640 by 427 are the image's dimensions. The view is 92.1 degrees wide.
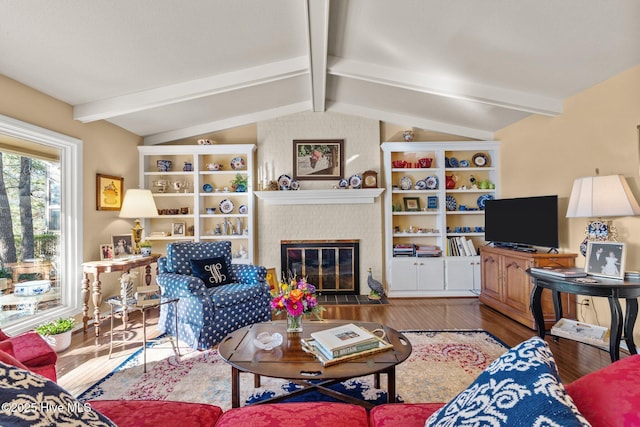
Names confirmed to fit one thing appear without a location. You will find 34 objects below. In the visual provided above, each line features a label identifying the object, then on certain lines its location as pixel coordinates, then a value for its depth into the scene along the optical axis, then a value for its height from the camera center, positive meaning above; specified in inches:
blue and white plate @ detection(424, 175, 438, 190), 186.6 +19.0
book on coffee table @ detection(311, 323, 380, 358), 66.9 -28.3
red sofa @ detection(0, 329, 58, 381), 59.0 -26.0
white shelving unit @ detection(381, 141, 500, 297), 179.6 +0.7
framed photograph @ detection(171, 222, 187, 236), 187.2 -6.6
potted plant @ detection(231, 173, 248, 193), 187.2 +20.1
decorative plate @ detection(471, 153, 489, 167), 187.5 +33.0
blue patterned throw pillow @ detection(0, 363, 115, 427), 25.2 -16.0
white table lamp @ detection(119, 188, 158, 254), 144.3 +6.1
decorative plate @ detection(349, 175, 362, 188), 186.7 +20.8
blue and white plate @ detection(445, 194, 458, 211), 187.3 +6.0
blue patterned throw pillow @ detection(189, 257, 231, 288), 125.5 -22.0
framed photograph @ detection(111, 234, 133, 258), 150.6 -12.9
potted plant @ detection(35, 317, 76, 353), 104.3 -38.9
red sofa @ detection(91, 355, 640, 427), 43.4 -29.4
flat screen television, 126.7 -4.2
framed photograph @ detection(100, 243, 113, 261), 144.4 -15.8
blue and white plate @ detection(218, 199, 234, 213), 190.2 +7.0
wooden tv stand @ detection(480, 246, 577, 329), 125.2 -32.7
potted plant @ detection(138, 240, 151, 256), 152.6 -14.5
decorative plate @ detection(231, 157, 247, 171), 189.9 +32.9
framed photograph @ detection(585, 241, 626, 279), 93.6 -15.0
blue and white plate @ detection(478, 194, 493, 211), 187.6 +8.8
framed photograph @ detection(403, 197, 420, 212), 190.2 +6.5
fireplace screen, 188.4 -28.7
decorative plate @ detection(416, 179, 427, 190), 187.2 +17.9
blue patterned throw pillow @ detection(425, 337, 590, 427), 25.8 -17.2
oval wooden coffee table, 62.2 -31.3
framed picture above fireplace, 191.2 +35.4
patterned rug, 80.8 -46.9
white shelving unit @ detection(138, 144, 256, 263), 183.5 +14.4
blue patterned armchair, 110.0 -28.3
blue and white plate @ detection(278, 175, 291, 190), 187.5 +21.1
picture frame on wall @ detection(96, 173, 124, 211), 147.4 +13.6
